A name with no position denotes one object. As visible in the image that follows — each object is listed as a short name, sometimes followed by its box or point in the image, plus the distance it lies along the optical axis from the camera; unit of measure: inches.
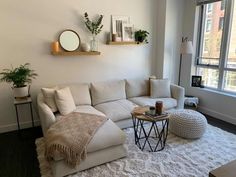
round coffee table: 100.4
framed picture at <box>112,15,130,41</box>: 154.8
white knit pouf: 113.0
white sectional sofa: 90.1
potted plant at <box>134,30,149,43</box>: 163.2
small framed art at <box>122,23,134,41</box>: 160.1
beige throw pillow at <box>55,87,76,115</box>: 113.8
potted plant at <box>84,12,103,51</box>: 143.2
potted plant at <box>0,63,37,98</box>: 117.7
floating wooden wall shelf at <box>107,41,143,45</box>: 152.6
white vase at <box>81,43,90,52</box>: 141.7
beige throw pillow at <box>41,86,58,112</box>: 115.6
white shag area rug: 87.6
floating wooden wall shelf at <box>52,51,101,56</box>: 133.5
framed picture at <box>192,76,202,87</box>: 171.1
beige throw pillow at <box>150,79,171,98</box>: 151.7
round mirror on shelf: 137.5
